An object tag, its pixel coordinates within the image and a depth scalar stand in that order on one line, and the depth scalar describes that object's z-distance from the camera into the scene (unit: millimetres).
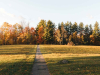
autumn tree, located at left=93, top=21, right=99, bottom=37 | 69638
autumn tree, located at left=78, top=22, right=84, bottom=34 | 74875
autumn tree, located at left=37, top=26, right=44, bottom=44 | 65688
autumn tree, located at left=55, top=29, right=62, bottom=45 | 61031
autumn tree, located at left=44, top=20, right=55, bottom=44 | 64812
